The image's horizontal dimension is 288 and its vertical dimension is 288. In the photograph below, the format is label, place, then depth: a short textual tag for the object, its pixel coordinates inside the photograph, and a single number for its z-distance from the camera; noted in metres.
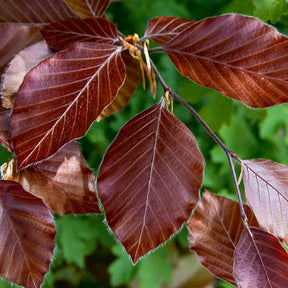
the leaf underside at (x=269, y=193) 0.48
